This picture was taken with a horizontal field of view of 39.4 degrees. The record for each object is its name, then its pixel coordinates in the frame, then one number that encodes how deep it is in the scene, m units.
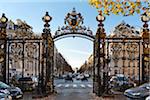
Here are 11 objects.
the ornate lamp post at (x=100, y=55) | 14.04
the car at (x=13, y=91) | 12.40
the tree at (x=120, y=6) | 6.32
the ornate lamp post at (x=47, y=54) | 14.45
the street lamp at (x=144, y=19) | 14.12
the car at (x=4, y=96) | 8.92
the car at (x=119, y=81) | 17.05
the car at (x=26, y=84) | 16.51
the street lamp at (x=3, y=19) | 14.59
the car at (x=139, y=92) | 12.05
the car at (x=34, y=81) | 17.19
